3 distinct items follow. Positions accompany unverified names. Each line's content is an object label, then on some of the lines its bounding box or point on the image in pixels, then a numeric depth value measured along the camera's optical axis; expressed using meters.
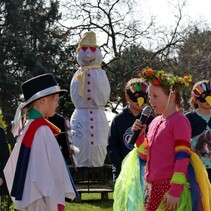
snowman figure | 16.80
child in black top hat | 6.16
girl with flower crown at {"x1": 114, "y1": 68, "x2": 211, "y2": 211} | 6.21
